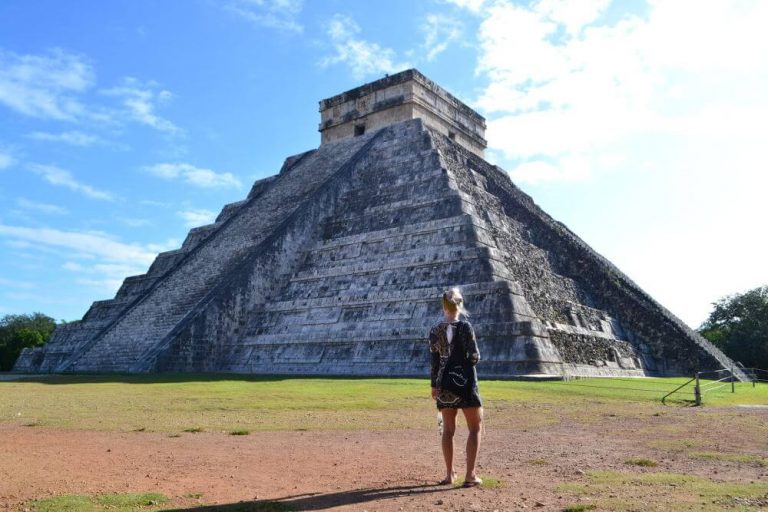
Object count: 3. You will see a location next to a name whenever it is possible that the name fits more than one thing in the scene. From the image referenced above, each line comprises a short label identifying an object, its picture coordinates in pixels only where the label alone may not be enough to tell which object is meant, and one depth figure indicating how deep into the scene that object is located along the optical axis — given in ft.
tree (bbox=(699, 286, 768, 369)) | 81.87
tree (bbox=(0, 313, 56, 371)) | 101.96
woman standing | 14.80
